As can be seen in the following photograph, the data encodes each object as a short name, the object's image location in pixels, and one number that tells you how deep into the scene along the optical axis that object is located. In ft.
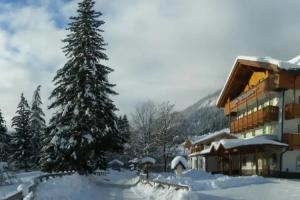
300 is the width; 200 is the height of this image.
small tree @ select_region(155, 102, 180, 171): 171.92
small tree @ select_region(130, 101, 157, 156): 184.51
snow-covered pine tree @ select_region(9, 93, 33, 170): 168.00
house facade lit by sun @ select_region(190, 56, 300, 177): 90.23
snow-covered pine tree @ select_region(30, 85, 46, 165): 172.55
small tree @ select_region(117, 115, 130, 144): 217.20
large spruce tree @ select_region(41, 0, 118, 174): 88.73
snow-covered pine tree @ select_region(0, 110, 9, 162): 145.70
